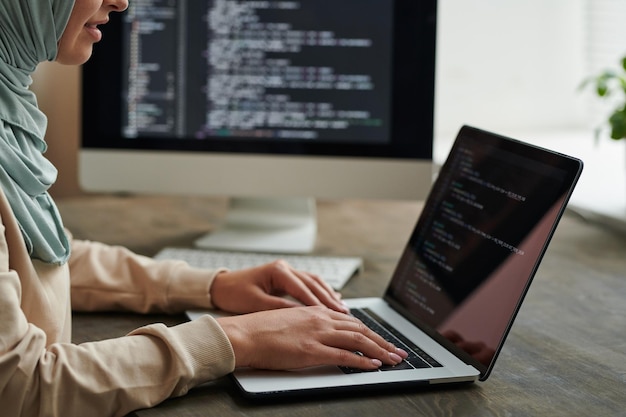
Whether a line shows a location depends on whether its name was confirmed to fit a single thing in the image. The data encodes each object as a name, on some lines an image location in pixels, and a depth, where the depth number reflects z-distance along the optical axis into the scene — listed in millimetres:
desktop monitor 1831
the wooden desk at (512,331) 1241
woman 1185
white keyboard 1694
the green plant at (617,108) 1947
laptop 1281
